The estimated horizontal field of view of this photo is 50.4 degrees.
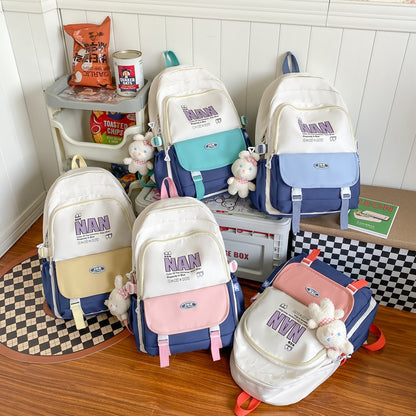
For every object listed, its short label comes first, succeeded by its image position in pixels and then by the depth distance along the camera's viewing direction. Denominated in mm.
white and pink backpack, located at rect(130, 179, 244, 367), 1334
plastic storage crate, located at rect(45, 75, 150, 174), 1706
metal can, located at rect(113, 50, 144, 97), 1692
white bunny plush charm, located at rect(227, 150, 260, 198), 1559
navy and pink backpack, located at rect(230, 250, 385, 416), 1262
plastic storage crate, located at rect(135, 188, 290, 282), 1581
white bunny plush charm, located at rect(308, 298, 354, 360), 1264
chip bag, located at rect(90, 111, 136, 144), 1864
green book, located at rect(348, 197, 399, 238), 1541
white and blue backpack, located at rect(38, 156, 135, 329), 1498
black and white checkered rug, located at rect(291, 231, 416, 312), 1531
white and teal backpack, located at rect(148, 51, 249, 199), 1580
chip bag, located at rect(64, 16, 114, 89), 1747
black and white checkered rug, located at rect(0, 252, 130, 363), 1476
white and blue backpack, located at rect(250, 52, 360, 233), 1487
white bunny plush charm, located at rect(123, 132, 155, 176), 1677
